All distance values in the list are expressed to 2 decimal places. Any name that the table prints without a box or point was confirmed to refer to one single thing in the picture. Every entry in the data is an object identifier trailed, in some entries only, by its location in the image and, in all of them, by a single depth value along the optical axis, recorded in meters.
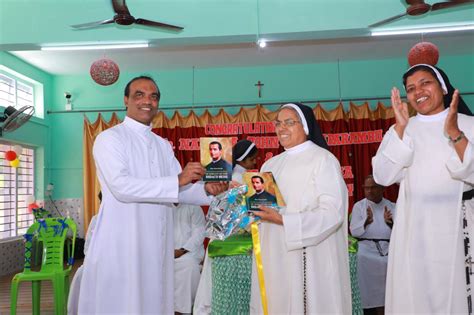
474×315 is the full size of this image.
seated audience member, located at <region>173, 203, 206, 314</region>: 5.23
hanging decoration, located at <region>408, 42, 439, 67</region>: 6.04
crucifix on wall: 9.73
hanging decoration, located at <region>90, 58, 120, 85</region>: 6.75
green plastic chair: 4.92
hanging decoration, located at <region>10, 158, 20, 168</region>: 8.40
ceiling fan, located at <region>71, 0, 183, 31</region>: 5.09
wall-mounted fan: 7.54
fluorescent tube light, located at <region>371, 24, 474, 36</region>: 5.79
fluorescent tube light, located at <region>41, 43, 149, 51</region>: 6.06
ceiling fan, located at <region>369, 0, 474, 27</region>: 5.05
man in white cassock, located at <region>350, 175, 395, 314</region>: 5.11
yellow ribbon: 2.69
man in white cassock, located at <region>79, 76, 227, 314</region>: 2.62
